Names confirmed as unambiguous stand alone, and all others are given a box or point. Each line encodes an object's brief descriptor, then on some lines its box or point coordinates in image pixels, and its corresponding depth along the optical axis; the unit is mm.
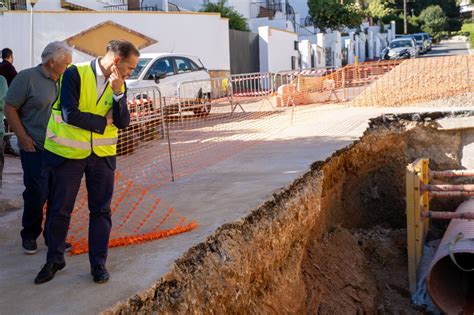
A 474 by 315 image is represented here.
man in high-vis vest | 3674
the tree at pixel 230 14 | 28766
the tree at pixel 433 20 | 73562
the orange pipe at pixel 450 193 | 8027
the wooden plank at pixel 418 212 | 8281
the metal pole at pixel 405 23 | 65875
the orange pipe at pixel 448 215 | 7579
